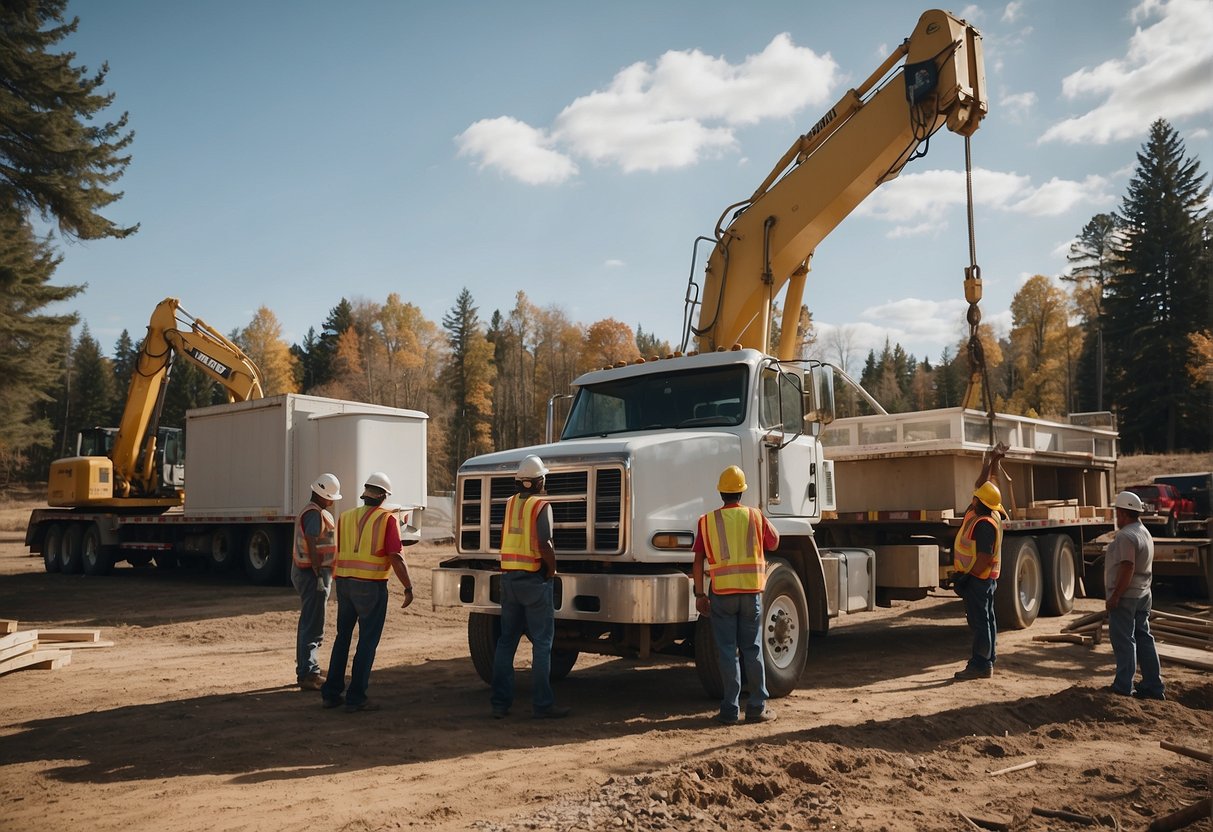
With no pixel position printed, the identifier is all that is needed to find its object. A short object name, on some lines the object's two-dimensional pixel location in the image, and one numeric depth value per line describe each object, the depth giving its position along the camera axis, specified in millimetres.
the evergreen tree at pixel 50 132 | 16938
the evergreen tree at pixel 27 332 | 24359
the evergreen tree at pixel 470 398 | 60281
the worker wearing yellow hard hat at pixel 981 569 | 9523
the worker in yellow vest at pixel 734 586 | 7289
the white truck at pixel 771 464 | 7617
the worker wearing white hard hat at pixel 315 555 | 8836
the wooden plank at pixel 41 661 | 10172
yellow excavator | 22500
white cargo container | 17641
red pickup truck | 23812
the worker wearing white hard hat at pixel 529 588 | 7379
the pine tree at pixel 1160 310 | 41875
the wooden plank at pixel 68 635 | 11945
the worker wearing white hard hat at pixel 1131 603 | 8055
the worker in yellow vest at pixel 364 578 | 8016
